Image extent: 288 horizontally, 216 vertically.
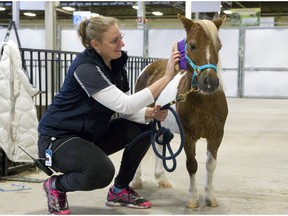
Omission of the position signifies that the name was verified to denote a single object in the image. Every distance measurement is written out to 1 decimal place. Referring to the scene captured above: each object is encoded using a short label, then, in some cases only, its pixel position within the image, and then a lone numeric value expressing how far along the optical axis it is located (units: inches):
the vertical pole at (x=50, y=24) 560.7
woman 92.0
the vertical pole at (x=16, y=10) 587.2
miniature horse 93.6
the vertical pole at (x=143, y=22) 538.3
